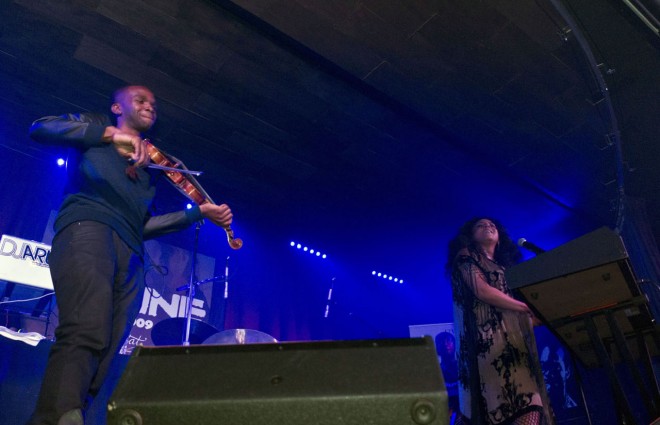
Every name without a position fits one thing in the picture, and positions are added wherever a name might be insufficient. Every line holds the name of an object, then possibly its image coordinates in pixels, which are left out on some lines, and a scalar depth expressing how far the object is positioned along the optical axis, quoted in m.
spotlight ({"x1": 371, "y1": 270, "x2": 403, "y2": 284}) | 7.16
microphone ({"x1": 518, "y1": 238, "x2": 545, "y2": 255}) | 2.41
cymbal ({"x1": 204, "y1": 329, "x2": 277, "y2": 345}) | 2.97
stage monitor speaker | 0.76
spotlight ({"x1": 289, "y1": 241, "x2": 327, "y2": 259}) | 6.38
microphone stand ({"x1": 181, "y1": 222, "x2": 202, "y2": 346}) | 3.22
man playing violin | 1.37
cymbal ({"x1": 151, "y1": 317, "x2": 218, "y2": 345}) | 3.44
